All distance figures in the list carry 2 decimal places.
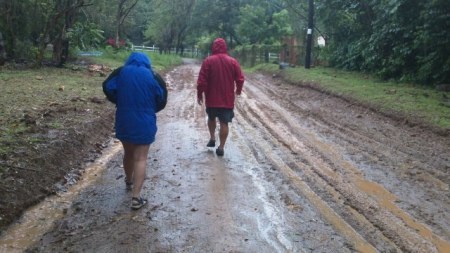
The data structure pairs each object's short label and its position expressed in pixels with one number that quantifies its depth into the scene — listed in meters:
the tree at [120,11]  33.22
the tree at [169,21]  54.06
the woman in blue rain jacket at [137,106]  5.36
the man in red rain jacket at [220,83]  7.82
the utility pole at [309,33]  24.53
